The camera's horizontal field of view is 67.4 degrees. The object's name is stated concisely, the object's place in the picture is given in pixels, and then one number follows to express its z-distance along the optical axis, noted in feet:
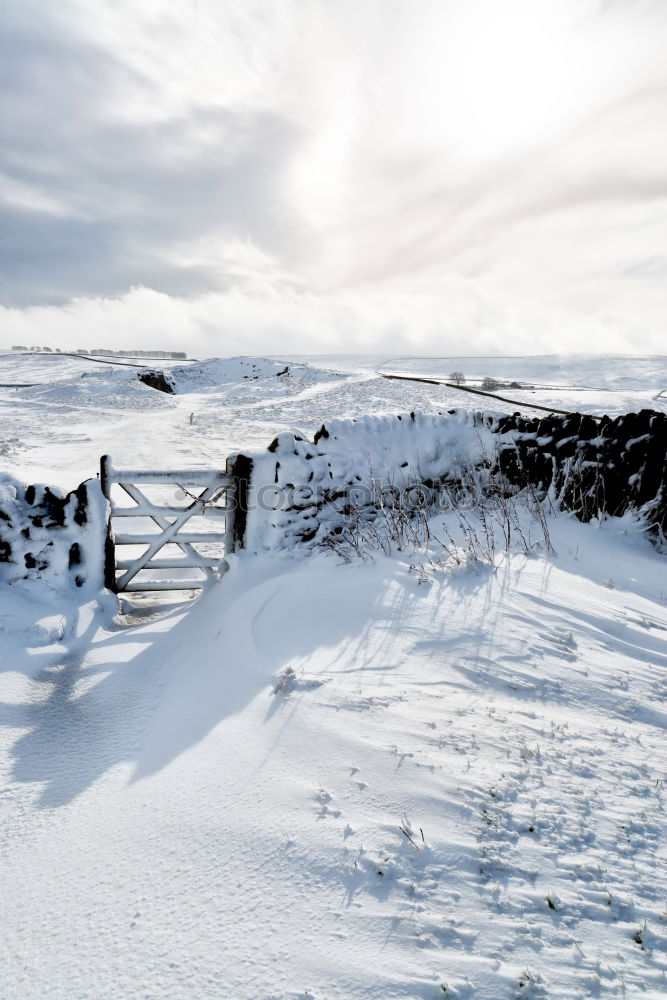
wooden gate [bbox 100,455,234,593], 17.47
